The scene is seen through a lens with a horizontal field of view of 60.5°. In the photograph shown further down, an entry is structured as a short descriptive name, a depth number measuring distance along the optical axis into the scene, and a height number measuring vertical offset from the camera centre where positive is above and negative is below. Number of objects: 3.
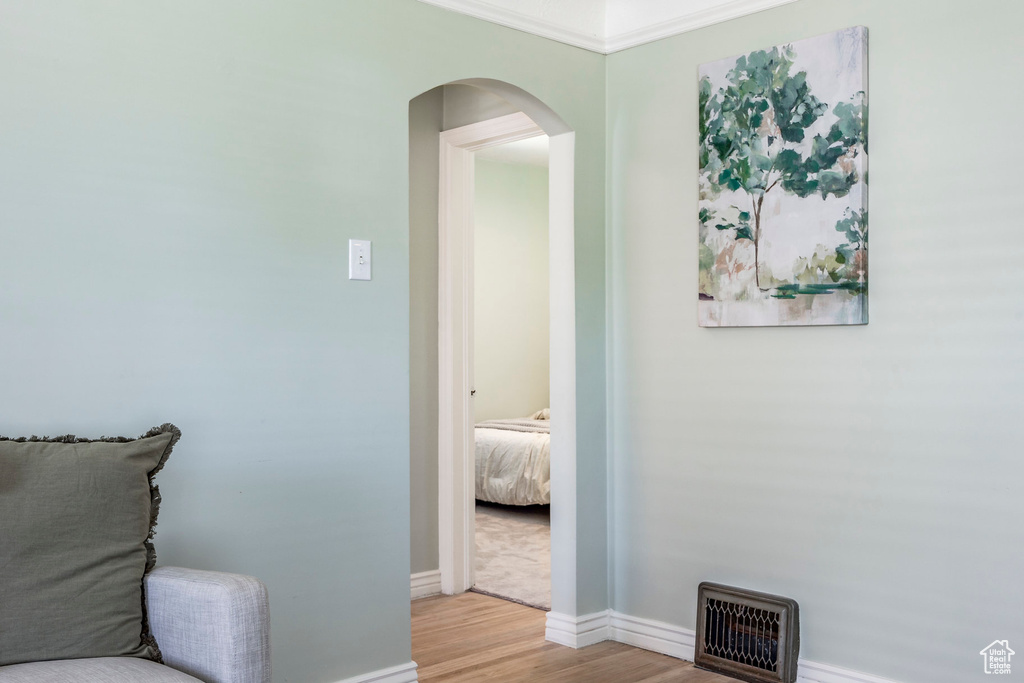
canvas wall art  2.68 +0.43
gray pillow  1.61 -0.44
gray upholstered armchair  1.64 -0.60
